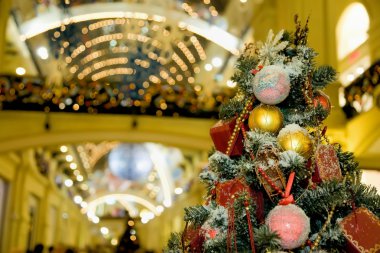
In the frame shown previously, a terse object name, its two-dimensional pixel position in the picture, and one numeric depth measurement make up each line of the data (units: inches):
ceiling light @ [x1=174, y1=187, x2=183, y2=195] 702.5
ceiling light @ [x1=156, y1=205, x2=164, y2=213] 822.3
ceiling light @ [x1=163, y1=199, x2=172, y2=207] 768.9
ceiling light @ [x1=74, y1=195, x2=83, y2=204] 886.0
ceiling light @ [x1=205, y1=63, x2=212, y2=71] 489.4
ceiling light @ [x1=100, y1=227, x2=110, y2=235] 866.1
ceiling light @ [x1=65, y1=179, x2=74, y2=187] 782.6
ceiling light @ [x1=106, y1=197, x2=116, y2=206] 915.5
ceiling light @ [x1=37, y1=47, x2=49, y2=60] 449.7
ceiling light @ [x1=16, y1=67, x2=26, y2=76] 469.2
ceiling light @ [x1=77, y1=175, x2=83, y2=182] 815.5
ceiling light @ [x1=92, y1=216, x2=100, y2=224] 888.9
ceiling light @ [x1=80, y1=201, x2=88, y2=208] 932.2
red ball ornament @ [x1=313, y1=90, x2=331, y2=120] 96.6
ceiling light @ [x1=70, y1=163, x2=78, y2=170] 743.6
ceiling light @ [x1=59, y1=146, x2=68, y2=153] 640.1
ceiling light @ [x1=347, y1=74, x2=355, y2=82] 430.9
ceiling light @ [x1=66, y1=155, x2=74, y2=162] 693.8
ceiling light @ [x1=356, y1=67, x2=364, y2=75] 418.8
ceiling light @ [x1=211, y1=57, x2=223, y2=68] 517.3
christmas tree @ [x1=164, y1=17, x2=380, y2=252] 83.7
